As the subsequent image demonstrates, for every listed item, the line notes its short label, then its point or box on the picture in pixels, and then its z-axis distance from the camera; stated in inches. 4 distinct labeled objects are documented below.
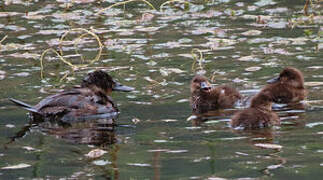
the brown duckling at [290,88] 695.7
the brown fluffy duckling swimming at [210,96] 681.0
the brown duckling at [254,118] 594.9
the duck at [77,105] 647.8
